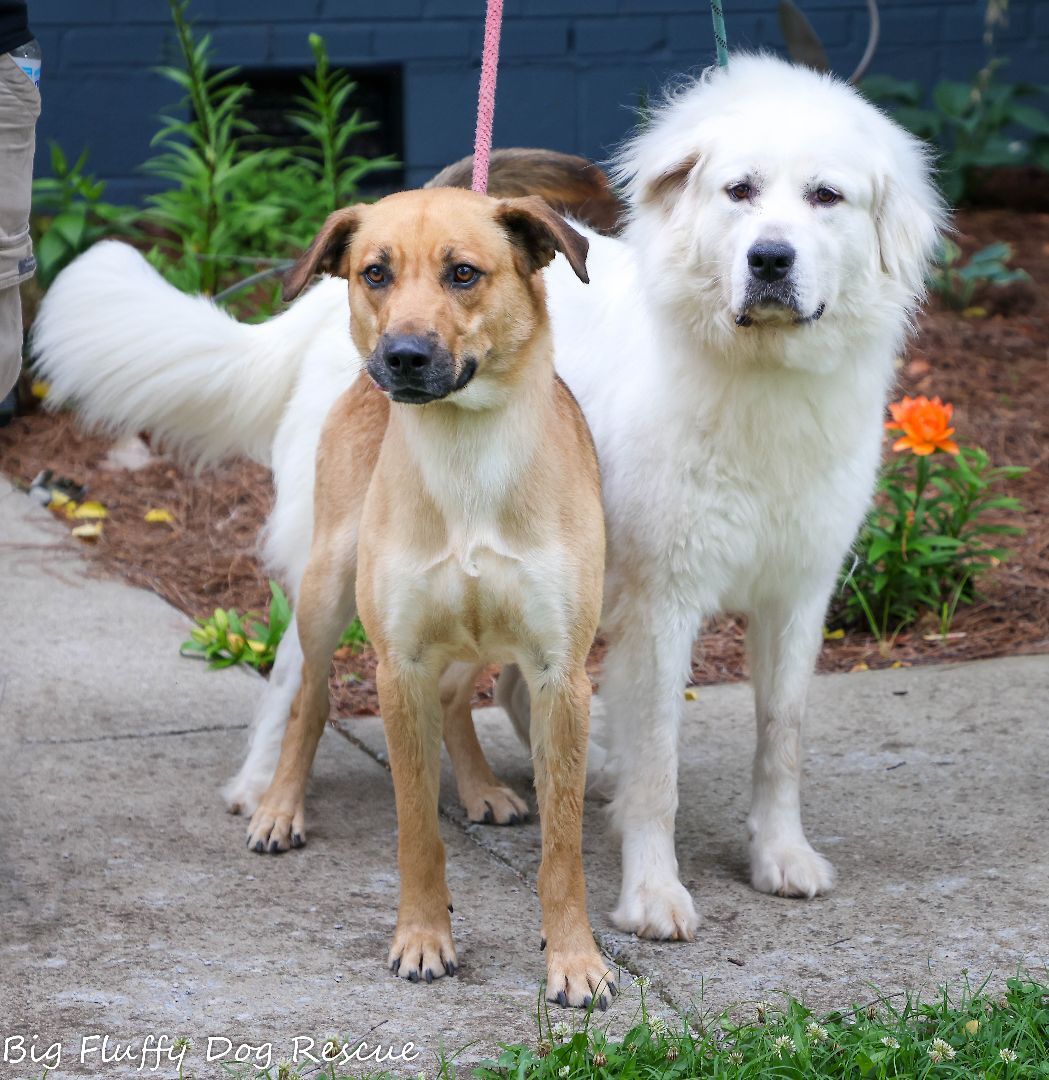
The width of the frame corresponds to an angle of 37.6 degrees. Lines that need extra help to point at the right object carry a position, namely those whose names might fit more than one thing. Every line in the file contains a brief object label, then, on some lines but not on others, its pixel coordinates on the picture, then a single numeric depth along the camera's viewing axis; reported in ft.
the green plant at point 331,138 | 23.09
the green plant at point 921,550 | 17.04
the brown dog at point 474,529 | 9.82
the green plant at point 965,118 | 27.50
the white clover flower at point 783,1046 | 8.77
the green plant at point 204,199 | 22.98
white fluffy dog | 10.95
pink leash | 11.47
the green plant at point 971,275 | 25.00
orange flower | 16.17
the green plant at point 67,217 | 22.82
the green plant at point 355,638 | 17.43
